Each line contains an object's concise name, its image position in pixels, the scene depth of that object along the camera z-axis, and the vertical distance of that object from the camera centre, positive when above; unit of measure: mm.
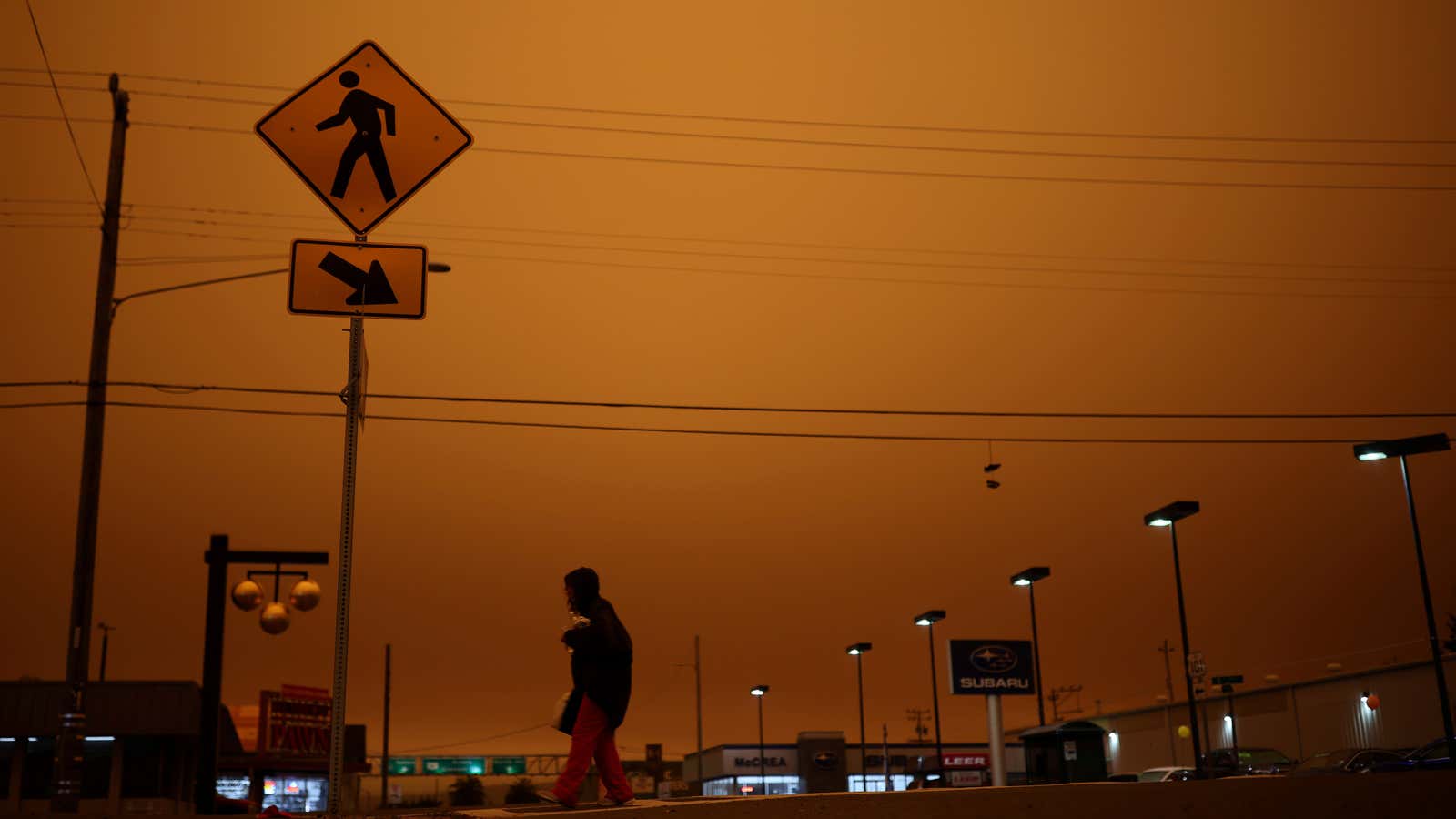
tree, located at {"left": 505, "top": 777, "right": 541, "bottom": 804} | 81125 +326
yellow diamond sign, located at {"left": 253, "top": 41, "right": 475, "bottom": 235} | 6363 +3042
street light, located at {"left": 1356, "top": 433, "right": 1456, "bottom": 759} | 23719 +5470
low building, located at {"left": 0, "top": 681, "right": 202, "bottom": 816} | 31031 +1619
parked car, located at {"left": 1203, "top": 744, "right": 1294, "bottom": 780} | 34250 +392
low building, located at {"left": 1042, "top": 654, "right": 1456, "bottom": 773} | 42428 +2026
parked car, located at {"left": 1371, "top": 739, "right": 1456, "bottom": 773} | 25403 +248
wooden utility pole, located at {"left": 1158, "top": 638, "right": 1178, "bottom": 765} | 54734 +1427
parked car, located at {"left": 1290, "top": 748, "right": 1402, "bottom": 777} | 28641 +283
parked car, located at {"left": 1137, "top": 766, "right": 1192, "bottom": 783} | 34844 +132
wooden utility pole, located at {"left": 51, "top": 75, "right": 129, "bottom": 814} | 15758 +3537
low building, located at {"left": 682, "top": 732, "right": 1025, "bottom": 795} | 73125 +1291
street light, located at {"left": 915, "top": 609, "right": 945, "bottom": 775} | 41062 +4937
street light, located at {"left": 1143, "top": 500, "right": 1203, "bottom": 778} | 27609 +5303
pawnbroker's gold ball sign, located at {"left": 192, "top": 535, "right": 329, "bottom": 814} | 15898 +1695
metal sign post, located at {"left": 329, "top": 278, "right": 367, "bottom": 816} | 5262 +860
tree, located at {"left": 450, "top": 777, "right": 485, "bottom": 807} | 89375 +400
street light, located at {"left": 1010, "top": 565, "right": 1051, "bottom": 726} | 35219 +5268
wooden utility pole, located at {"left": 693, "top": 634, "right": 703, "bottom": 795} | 62722 +5965
